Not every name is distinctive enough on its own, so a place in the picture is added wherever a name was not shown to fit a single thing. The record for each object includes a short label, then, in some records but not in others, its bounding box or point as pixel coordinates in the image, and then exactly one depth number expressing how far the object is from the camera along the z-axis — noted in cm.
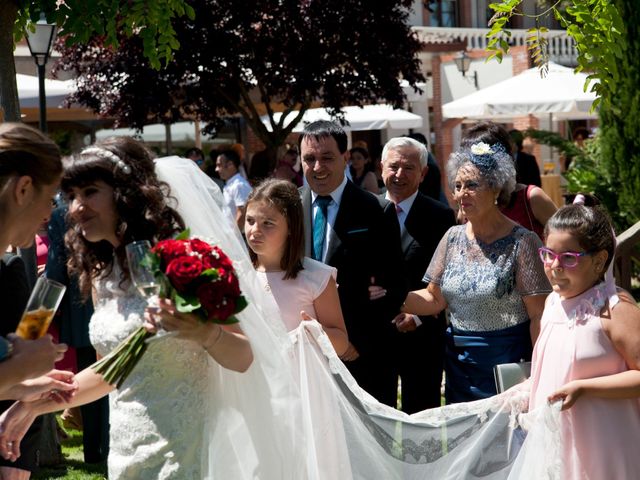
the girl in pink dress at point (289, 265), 499
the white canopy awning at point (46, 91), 1358
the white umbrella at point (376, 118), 1995
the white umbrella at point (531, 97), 1626
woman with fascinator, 492
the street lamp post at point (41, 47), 1182
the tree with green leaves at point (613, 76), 562
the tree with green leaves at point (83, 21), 635
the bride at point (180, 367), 362
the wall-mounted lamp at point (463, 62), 2461
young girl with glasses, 393
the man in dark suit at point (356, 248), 568
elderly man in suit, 598
